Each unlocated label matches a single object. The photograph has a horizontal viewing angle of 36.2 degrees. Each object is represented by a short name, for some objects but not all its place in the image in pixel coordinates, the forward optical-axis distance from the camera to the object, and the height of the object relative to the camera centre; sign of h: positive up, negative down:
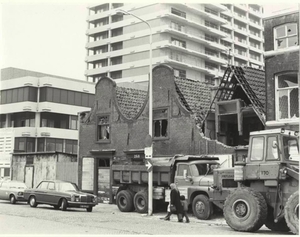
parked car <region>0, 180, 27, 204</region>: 26.93 -1.15
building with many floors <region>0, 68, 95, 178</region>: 57.12 +7.70
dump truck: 19.45 -0.33
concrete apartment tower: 73.24 +23.06
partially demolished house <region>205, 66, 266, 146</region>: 24.89 +3.75
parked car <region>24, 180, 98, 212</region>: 22.19 -1.20
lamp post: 20.75 -0.75
